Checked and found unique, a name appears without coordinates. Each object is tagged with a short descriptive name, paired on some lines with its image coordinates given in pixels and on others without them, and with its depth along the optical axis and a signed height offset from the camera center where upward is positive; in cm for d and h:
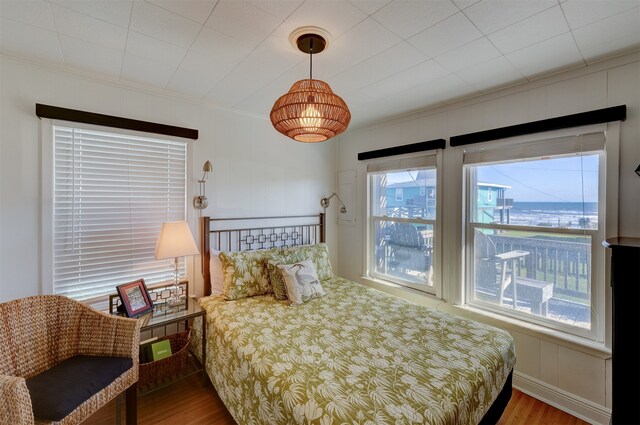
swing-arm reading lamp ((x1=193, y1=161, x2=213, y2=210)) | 265 +18
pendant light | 147 +53
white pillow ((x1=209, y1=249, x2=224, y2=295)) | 262 -59
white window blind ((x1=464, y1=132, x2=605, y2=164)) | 199 +49
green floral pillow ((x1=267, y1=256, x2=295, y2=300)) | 250 -63
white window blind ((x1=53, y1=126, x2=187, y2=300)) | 215 +5
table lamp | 225 -26
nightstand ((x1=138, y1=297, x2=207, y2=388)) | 203 -79
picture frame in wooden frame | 202 -65
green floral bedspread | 127 -84
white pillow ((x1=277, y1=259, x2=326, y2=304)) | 244 -63
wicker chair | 136 -84
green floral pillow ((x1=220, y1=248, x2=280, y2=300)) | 247 -57
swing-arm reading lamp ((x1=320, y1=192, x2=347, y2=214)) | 374 +11
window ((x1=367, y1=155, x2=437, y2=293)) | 299 -12
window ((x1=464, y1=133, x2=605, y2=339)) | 203 -16
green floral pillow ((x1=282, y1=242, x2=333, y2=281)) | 286 -46
